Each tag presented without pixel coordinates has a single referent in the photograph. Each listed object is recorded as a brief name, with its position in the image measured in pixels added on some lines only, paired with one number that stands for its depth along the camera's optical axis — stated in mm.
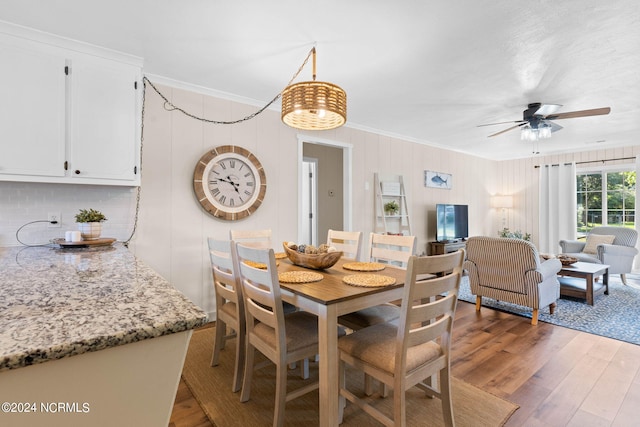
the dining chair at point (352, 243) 2594
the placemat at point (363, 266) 2055
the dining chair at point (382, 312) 1948
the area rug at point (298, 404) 1743
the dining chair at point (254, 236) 2623
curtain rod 5608
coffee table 3685
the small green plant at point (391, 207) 4902
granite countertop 556
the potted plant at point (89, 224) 2301
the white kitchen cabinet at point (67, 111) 2094
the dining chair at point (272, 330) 1573
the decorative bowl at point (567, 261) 3973
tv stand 5449
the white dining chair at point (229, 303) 1947
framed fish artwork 5644
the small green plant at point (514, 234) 6574
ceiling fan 3224
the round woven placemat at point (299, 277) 1720
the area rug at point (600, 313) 2988
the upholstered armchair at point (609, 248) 4680
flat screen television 5590
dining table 1438
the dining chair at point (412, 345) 1357
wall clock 3137
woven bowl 1980
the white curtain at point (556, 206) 6125
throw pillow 5086
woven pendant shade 1891
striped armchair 3105
